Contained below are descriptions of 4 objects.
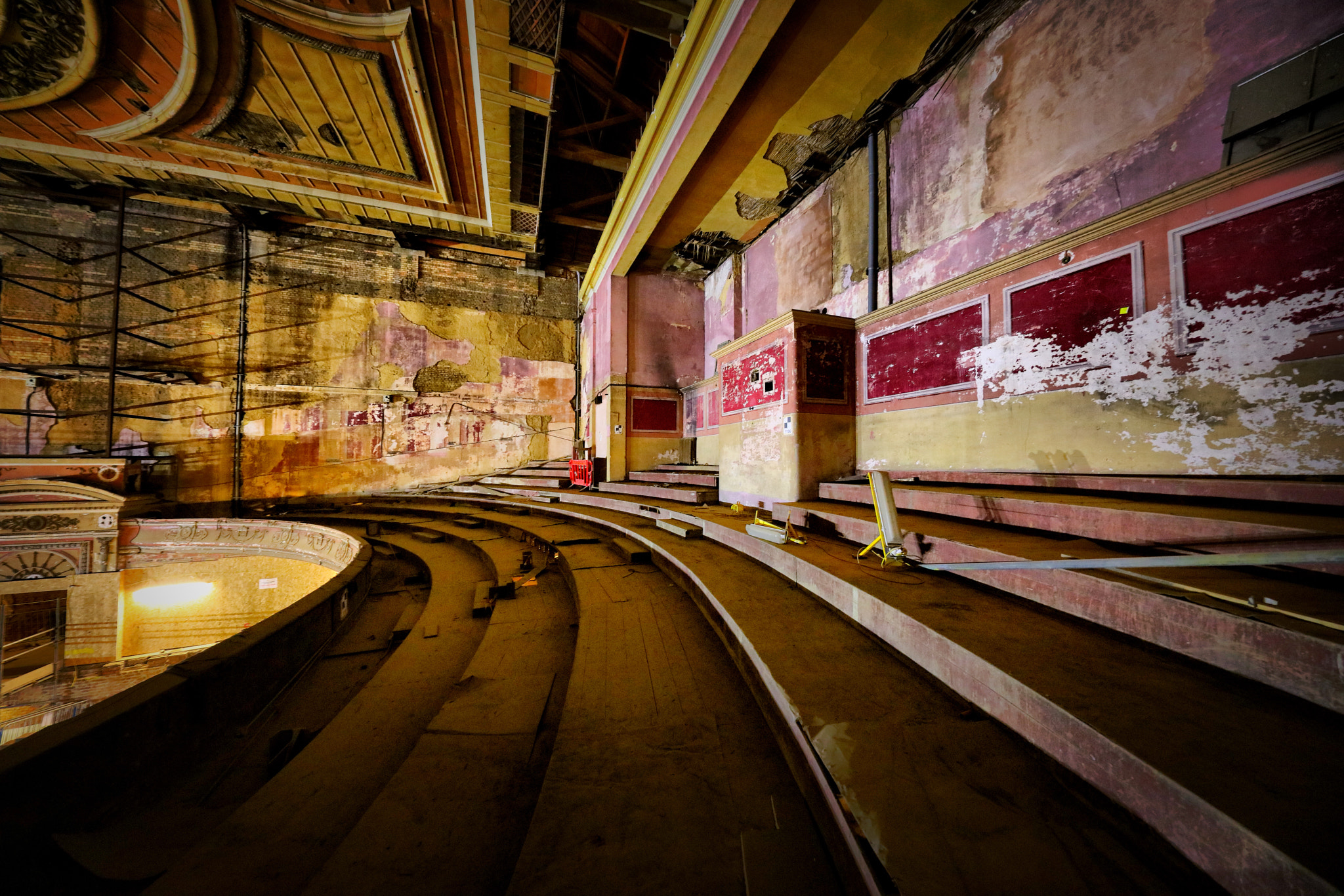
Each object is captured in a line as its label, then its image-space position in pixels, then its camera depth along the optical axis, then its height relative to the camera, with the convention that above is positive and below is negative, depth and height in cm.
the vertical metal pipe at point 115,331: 639 +198
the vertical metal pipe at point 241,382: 757 +140
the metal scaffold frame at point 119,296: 678 +280
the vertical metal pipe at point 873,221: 413 +248
